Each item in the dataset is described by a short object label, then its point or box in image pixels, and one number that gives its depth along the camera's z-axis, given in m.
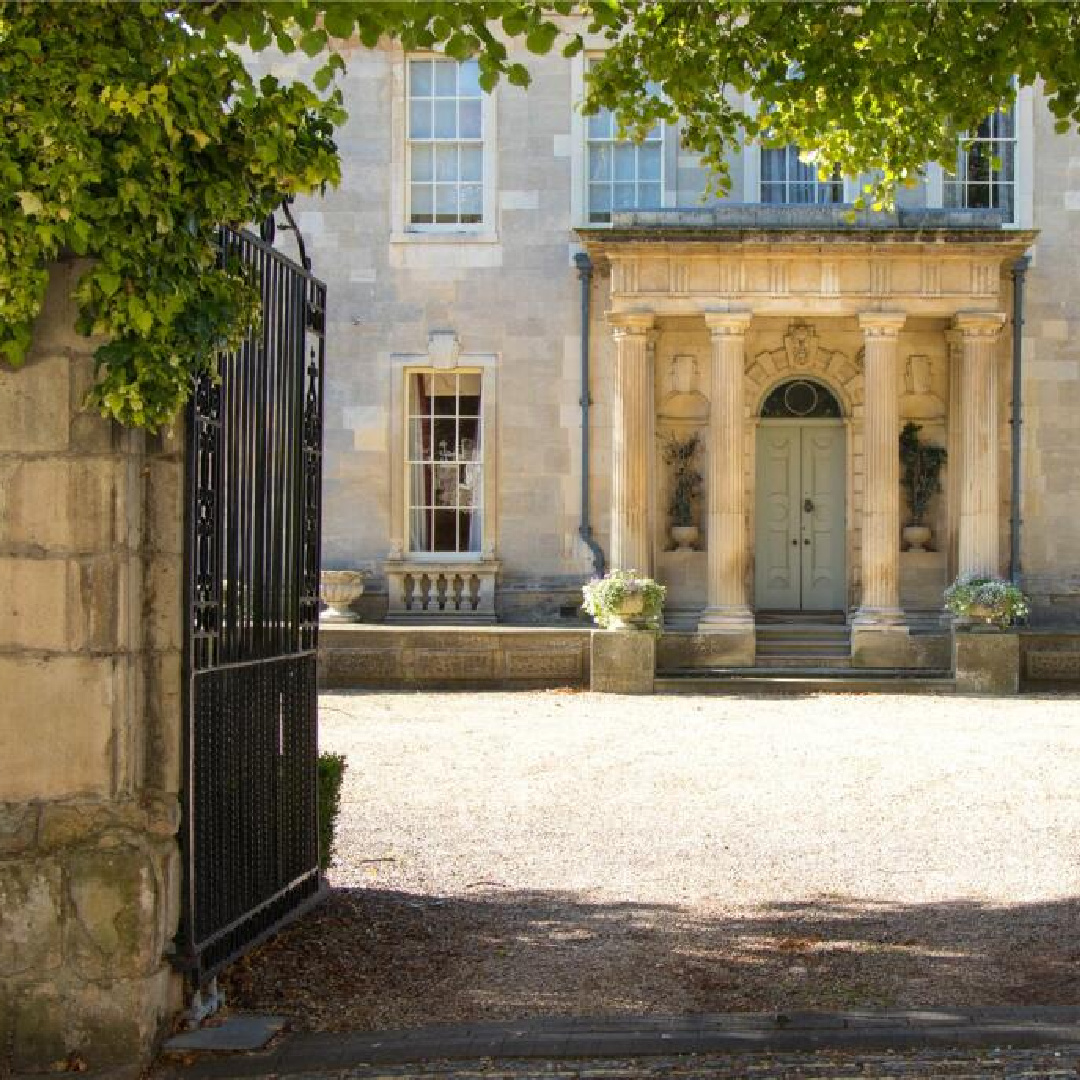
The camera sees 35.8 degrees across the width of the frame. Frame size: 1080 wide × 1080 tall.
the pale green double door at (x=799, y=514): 22.27
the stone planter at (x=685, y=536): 21.83
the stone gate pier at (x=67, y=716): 5.47
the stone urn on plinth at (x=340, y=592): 20.97
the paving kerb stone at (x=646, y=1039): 5.45
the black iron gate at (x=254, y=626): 5.90
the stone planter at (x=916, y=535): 21.76
